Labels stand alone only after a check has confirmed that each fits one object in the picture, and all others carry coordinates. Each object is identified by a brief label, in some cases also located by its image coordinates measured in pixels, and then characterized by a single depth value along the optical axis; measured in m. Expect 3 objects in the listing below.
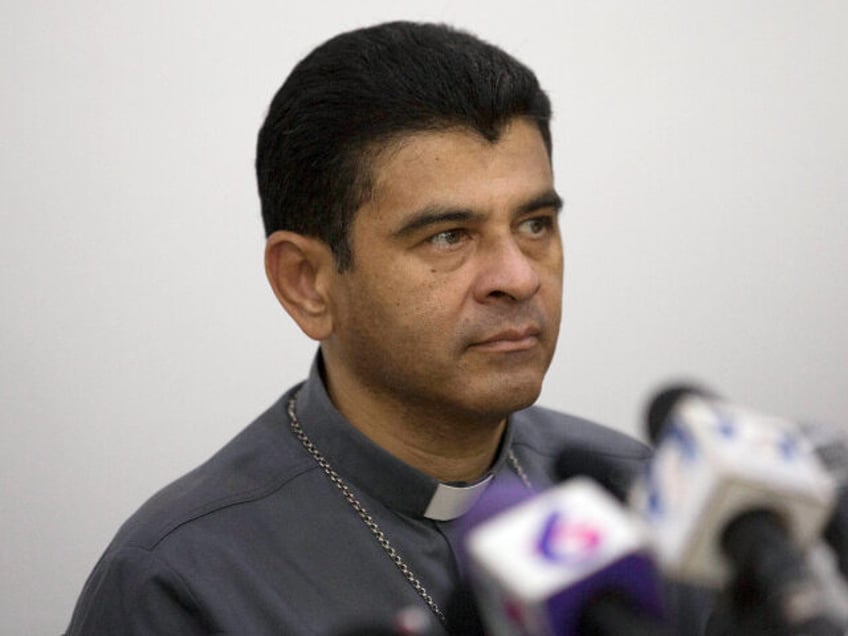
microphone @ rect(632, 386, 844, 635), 1.62
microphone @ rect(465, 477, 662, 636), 1.59
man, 2.29
